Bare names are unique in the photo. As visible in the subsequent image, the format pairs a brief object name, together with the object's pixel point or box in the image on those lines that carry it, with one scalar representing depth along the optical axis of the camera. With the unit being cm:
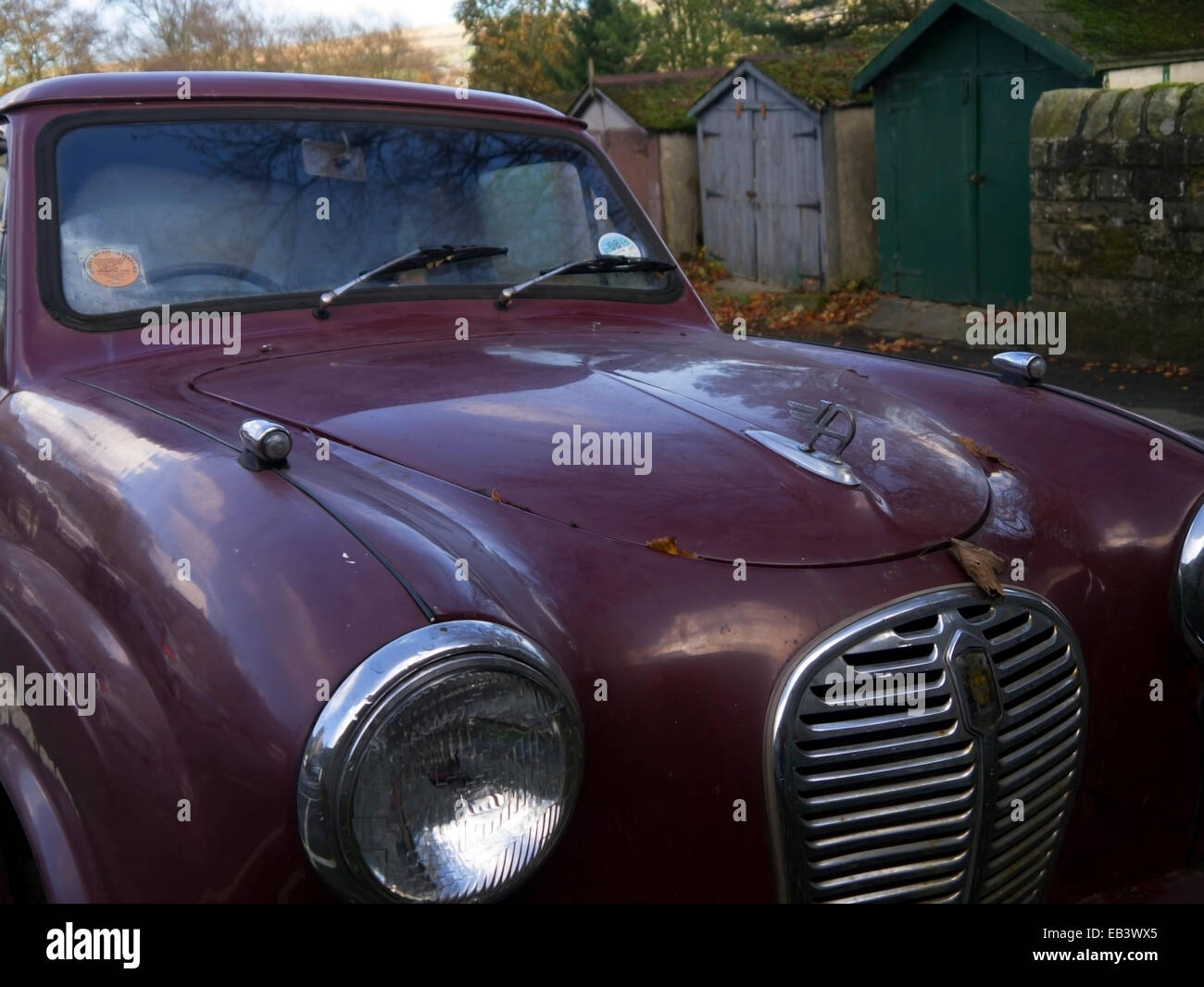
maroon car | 158
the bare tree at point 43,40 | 2994
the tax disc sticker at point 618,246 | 348
